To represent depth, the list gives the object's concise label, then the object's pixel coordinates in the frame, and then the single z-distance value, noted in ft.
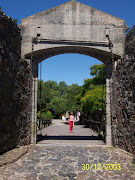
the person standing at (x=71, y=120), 36.84
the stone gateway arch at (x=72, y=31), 22.18
